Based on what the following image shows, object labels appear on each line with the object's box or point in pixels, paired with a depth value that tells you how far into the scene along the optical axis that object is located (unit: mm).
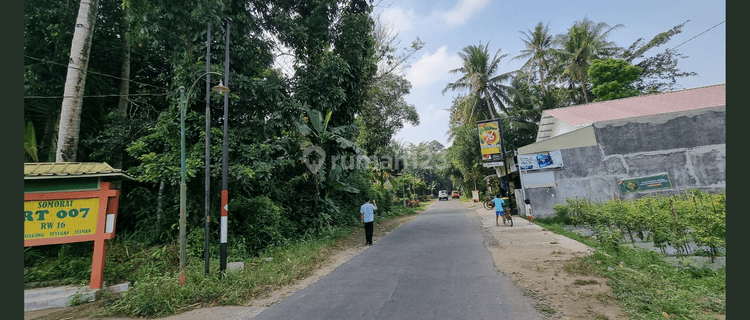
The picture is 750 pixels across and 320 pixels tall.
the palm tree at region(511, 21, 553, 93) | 29570
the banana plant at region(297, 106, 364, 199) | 11664
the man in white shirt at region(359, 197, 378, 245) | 10370
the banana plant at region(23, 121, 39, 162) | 8367
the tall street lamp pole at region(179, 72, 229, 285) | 6516
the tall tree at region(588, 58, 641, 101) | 24234
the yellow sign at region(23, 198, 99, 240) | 5988
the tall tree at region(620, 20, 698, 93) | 26422
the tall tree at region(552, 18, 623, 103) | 25709
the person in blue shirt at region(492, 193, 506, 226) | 13273
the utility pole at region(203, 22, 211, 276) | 6723
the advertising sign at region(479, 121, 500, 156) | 17848
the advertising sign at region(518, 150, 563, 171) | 14633
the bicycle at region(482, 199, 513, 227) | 13136
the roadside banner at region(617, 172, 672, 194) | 13359
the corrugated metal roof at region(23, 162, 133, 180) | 5941
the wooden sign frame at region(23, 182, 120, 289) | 6059
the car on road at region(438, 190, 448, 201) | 59438
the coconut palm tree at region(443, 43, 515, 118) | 27469
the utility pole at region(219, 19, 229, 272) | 6668
